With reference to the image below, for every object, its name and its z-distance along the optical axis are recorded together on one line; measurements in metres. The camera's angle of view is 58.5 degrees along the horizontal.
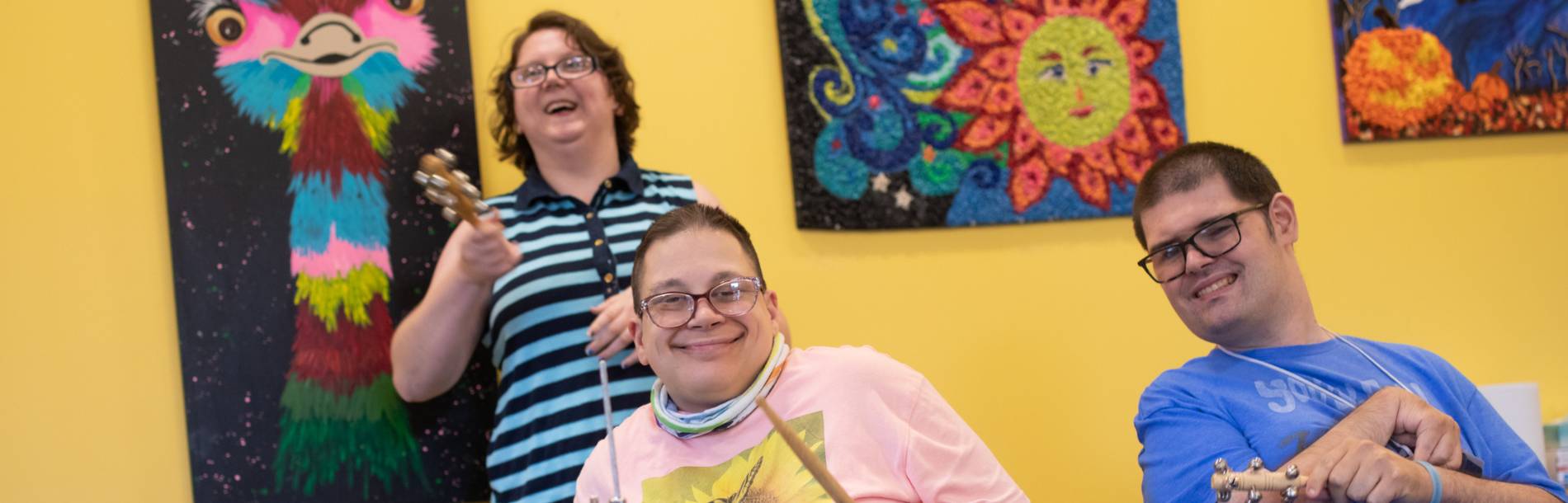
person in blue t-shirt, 1.43
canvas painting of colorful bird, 2.07
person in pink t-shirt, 1.43
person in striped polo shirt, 1.96
